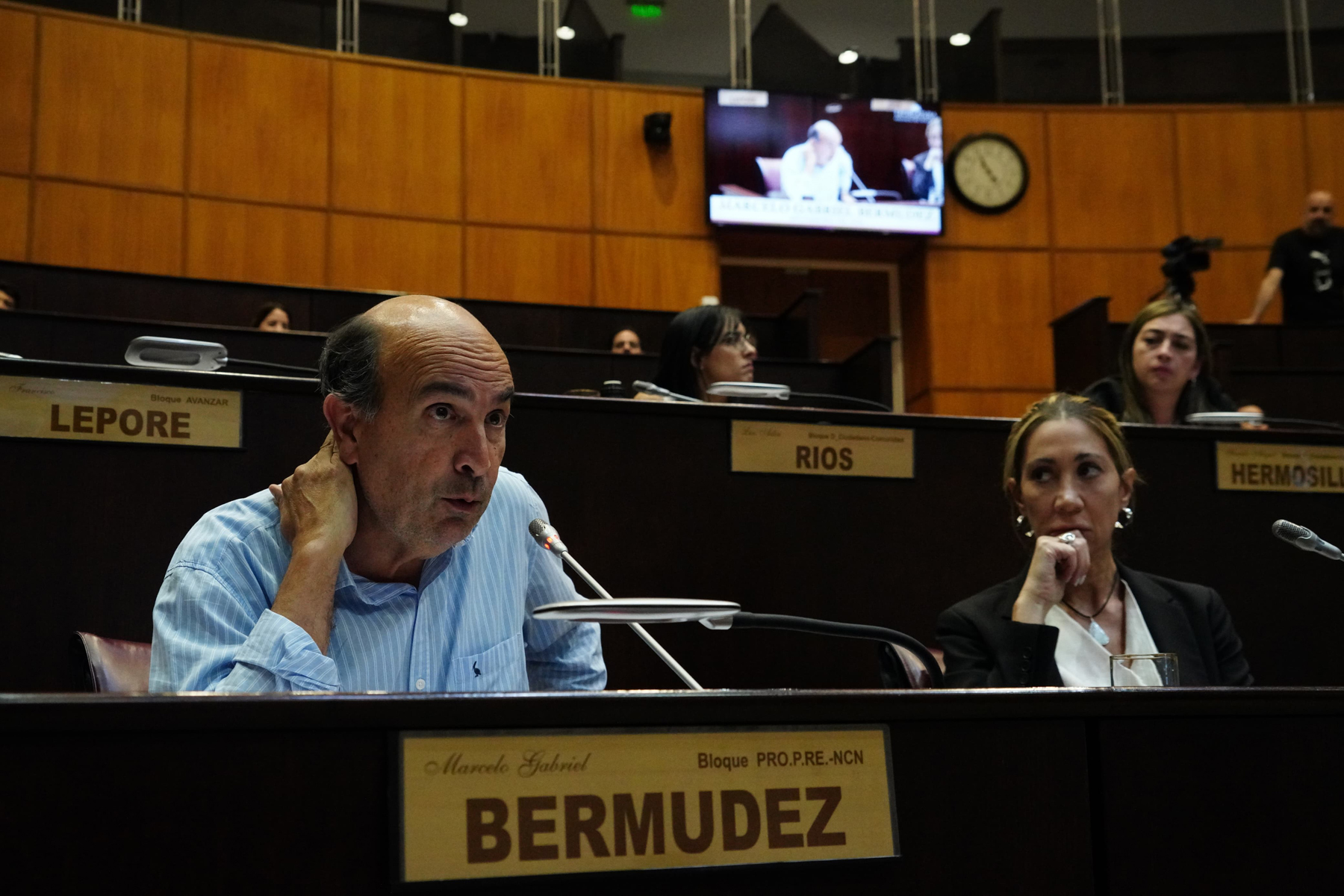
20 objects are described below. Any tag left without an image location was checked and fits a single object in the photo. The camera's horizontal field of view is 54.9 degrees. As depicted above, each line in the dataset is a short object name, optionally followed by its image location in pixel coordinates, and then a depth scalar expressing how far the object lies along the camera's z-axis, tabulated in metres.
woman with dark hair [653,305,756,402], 3.62
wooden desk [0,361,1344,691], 2.03
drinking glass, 1.33
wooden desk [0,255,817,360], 5.32
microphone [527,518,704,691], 1.46
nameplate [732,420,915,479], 2.50
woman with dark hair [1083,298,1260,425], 3.30
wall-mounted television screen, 7.52
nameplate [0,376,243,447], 2.06
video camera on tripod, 5.39
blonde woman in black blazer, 1.98
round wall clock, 7.81
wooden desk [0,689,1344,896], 0.73
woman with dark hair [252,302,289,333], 5.12
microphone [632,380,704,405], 2.83
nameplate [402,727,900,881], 0.78
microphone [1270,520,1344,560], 1.51
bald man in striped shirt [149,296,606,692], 1.37
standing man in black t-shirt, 6.52
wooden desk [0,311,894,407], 3.96
